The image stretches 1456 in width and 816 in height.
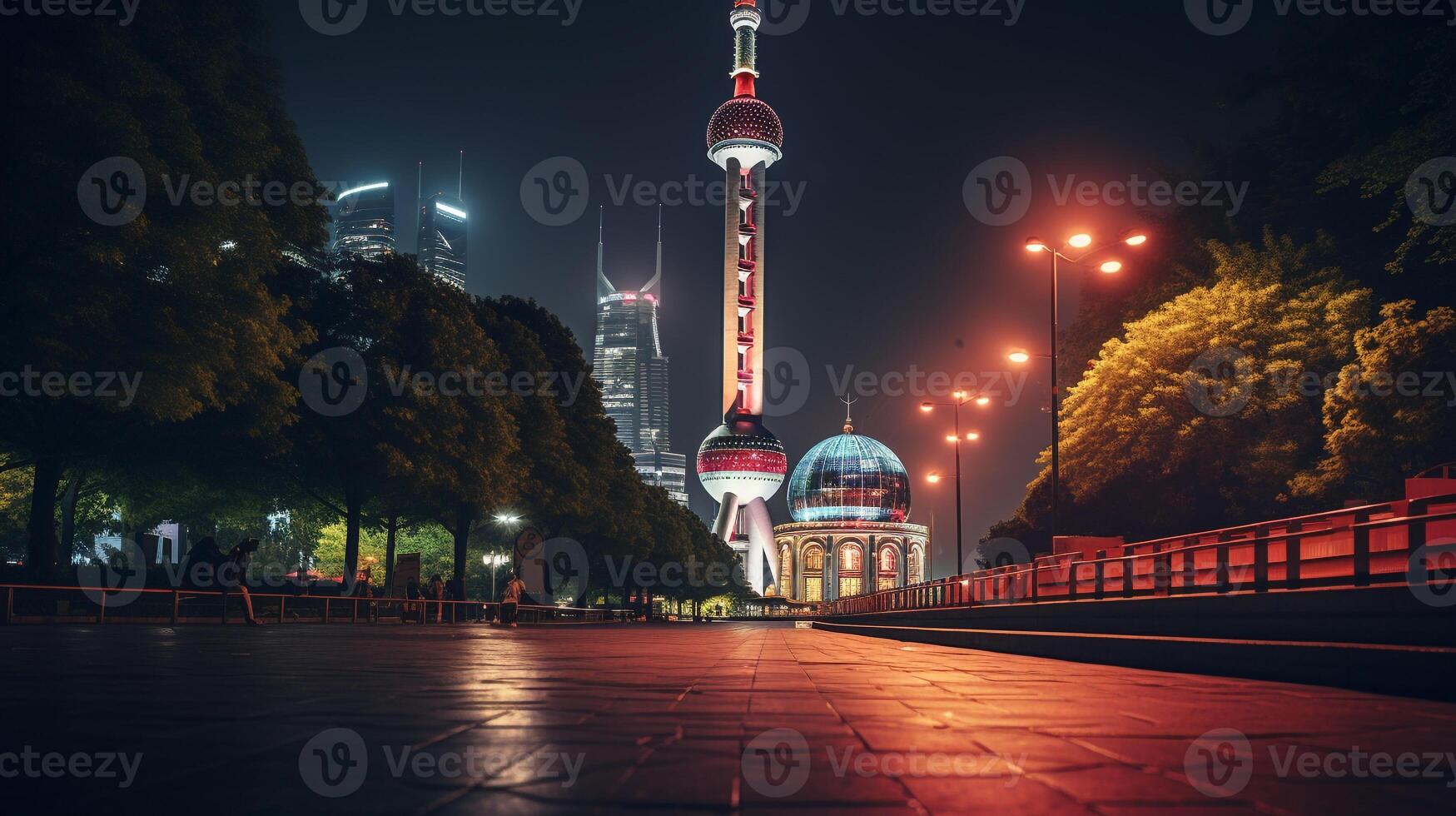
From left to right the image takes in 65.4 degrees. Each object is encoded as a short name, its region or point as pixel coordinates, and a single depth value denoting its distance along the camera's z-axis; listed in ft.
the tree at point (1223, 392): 106.22
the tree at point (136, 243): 61.67
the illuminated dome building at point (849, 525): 631.56
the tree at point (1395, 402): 84.33
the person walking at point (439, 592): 121.28
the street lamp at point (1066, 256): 83.61
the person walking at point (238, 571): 75.46
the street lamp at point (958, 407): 146.20
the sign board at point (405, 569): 115.85
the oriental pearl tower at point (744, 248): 537.24
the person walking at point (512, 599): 109.19
